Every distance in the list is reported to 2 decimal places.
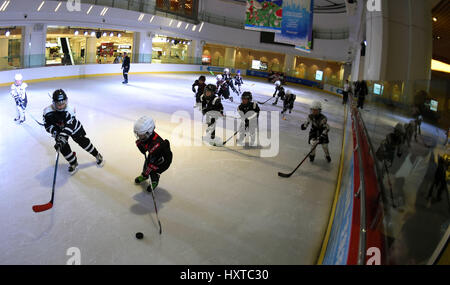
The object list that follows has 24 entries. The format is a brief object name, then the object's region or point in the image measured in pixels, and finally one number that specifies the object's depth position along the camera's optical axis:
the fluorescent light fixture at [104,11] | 21.28
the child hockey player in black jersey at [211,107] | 8.80
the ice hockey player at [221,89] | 13.70
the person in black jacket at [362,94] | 12.58
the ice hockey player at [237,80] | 20.30
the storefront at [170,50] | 29.03
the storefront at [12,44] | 16.22
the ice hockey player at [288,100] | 13.40
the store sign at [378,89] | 8.69
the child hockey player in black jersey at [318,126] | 7.85
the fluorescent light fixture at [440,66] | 20.82
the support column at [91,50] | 22.22
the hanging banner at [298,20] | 15.67
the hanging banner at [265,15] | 16.77
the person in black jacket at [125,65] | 18.53
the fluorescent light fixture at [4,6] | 14.78
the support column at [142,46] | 25.95
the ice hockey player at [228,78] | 17.50
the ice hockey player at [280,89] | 15.35
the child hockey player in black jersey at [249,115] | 8.72
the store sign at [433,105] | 3.41
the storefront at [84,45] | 20.11
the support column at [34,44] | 16.81
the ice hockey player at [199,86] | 11.38
